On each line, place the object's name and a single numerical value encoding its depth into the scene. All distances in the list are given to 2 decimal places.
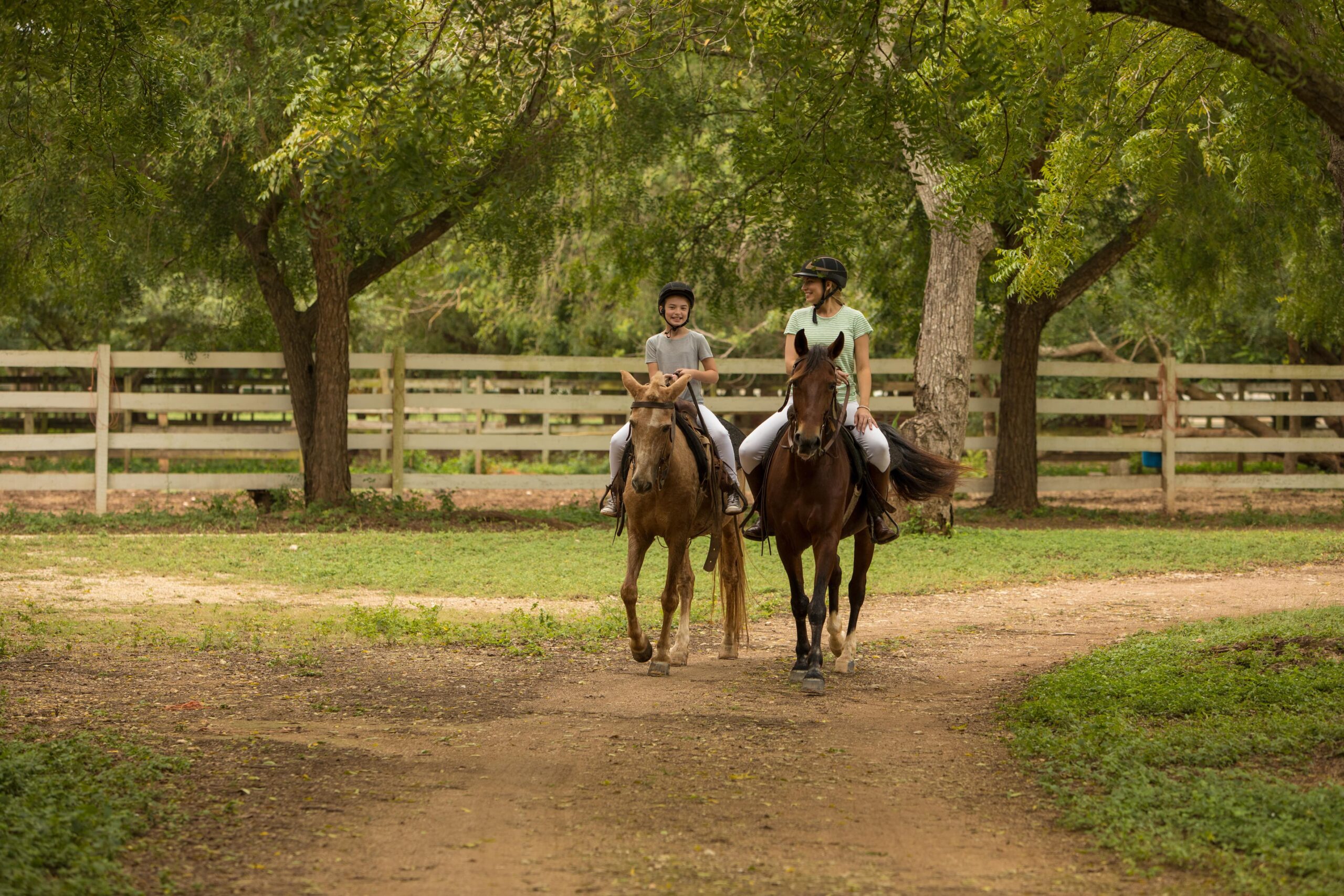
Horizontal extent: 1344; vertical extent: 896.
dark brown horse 15.47
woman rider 16.69
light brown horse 15.65
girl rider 17.02
